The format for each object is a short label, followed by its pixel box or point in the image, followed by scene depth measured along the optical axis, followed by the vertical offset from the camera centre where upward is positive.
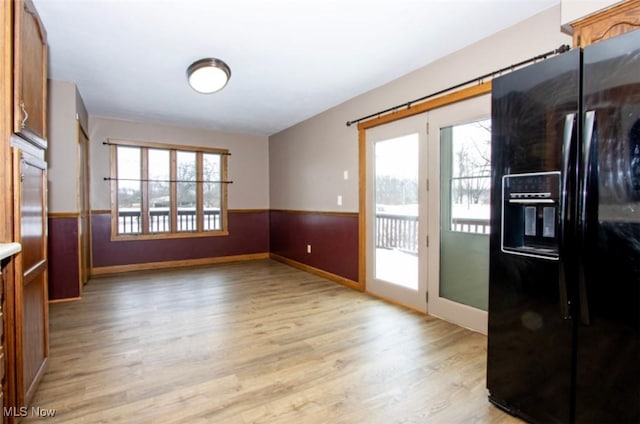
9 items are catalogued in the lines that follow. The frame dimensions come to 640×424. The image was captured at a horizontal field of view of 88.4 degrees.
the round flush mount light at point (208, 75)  2.99 +1.28
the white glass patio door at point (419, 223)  3.15 -0.15
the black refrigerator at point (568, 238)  1.29 -0.14
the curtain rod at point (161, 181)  5.03 +0.46
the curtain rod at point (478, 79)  2.15 +1.04
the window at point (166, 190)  5.13 +0.30
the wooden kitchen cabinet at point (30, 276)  1.57 -0.36
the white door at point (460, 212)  2.69 -0.03
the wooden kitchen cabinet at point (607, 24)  1.49 +0.88
